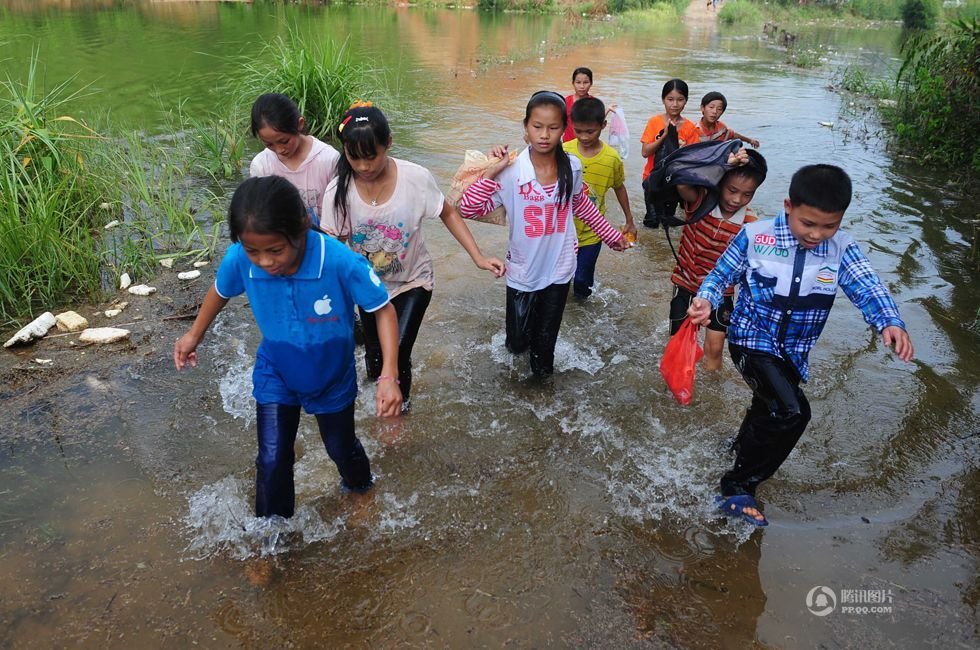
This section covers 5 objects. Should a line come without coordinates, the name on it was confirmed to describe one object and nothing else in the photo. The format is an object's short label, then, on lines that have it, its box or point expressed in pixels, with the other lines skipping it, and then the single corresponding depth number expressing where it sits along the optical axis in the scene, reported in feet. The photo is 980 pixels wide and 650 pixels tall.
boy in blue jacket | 8.27
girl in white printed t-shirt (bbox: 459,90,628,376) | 10.90
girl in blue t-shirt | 7.06
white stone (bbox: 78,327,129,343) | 13.99
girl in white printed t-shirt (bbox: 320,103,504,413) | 10.20
